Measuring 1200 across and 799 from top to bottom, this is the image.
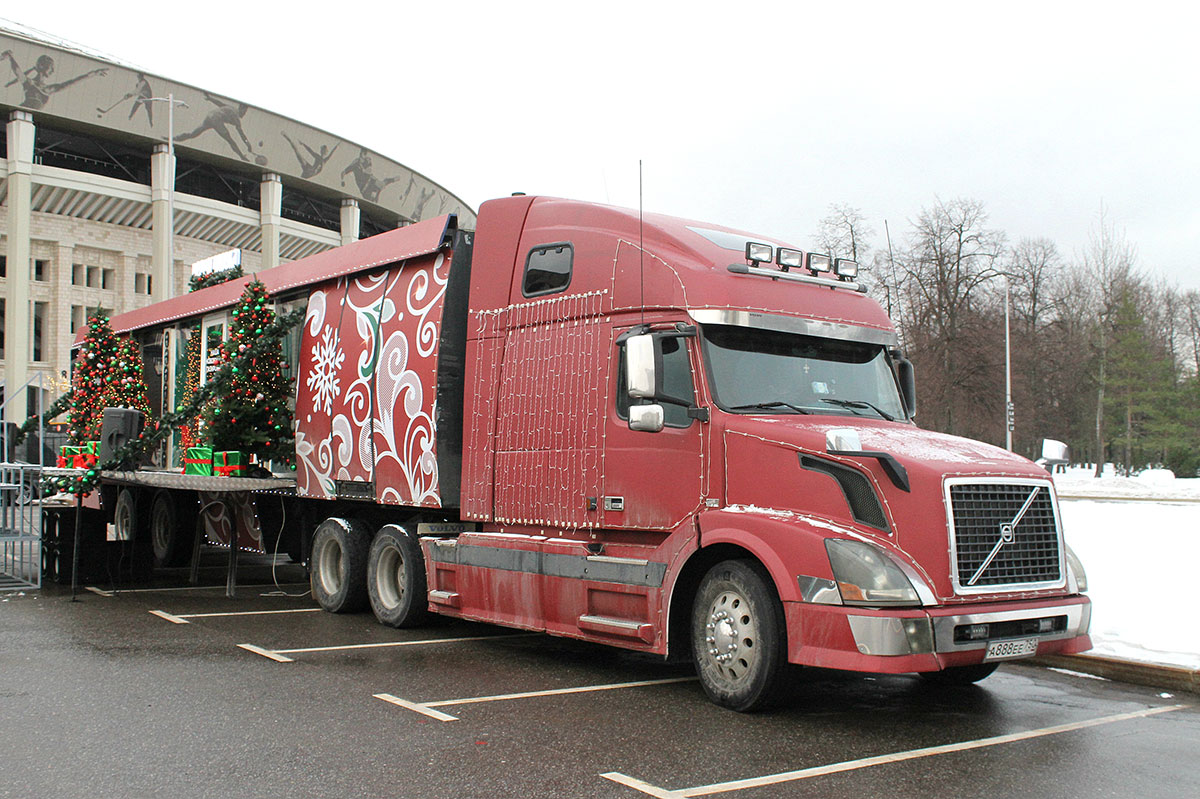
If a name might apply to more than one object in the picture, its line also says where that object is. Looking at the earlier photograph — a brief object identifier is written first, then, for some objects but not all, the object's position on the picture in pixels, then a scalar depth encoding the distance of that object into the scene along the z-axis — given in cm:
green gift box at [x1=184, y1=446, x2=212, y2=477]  1282
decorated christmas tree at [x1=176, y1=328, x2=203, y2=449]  1455
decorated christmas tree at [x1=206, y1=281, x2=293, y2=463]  1221
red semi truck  641
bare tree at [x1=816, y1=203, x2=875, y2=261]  4081
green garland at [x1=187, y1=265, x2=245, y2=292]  1655
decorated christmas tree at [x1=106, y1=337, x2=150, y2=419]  1631
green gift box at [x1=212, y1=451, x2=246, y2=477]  1238
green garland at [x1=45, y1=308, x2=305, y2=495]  1227
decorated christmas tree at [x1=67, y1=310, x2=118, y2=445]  1652
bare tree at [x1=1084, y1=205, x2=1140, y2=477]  4650
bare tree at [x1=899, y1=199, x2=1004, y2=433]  4125
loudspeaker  1251
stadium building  5528
